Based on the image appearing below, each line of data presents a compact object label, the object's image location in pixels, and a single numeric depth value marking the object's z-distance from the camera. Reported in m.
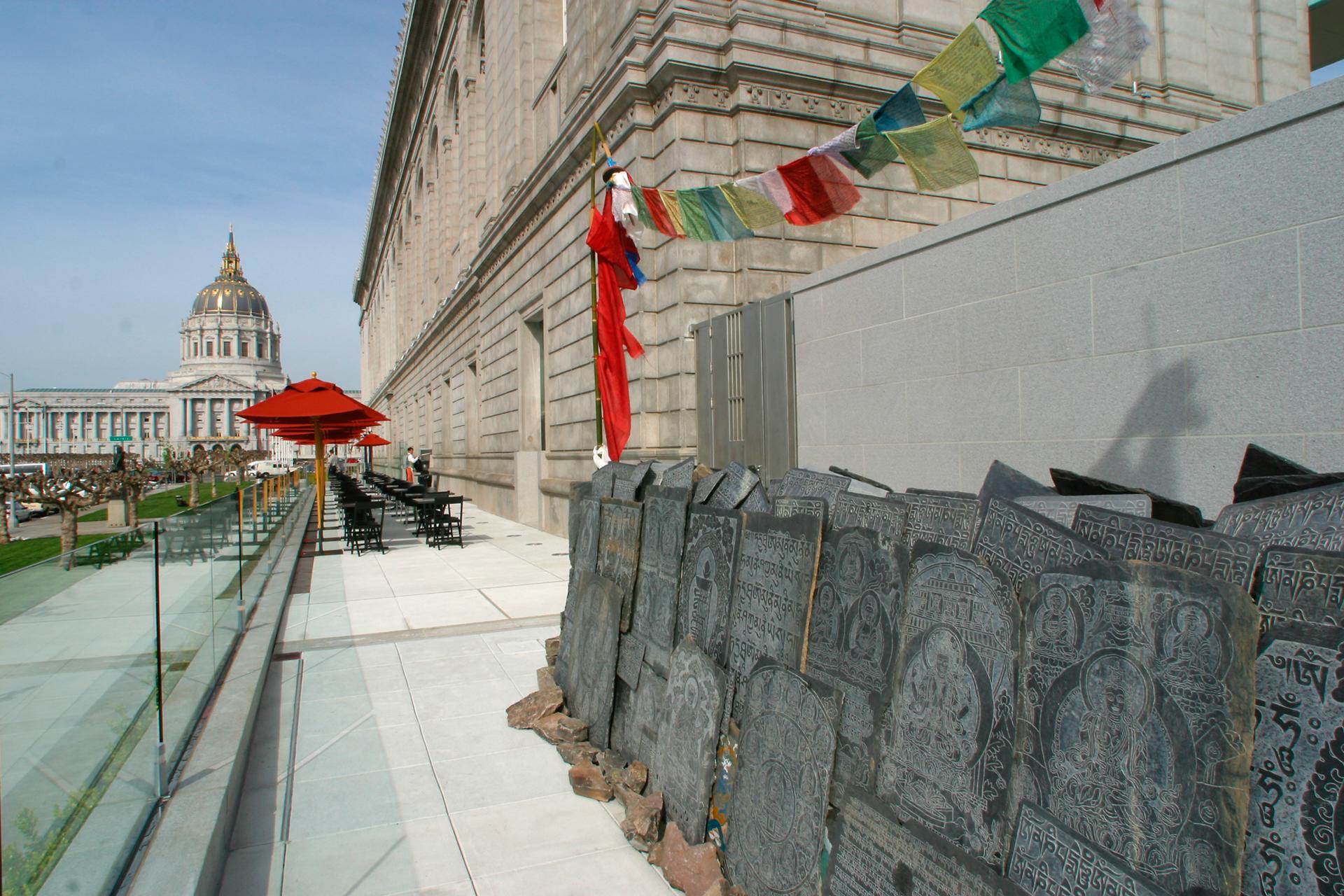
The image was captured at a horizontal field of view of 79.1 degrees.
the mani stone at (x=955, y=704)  2.13
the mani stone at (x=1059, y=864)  1.80
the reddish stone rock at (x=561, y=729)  4.73
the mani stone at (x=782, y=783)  2.70
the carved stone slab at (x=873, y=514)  3.03
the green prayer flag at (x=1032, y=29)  4.41
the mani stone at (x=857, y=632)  2.60
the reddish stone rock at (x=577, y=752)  4.53
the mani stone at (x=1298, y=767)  1.58
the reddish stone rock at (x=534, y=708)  5.15
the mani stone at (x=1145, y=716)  1.69
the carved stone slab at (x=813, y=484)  3.82
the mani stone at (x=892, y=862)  2.15
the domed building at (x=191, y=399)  139.50
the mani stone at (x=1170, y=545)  1.90
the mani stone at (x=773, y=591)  2.99
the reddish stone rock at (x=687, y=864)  3.16
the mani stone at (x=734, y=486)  3.97
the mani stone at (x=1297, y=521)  2.06
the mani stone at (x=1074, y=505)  2.55
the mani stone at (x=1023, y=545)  2.22
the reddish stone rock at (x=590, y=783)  4.14
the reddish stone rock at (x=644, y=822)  3.57
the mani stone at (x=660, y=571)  4.00
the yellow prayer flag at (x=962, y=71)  4.84
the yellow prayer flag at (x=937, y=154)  5.49
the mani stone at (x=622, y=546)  4.52
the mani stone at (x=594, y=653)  4.55
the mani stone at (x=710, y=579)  3.51
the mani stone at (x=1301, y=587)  1.70
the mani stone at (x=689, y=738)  3.36
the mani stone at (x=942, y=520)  2.72
